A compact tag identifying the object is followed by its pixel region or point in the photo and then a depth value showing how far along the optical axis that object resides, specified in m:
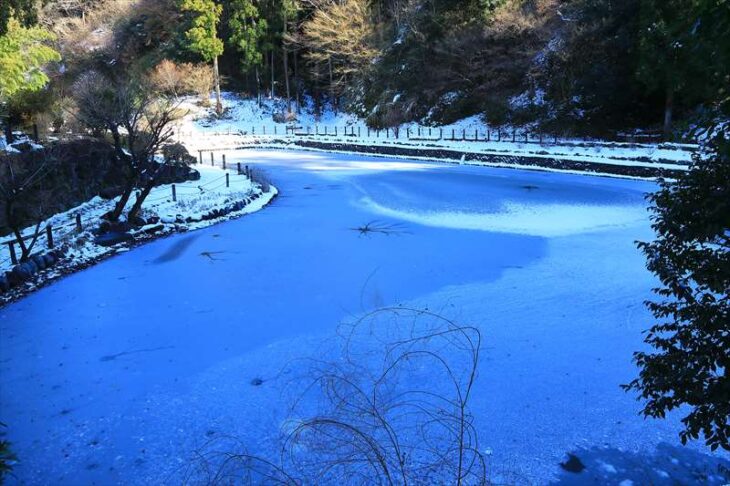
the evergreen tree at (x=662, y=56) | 16.33
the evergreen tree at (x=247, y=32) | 37.47
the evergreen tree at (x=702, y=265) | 2.41
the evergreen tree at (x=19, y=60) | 11.66
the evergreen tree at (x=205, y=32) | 35.78
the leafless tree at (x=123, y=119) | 11.75
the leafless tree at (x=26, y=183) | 10.46
